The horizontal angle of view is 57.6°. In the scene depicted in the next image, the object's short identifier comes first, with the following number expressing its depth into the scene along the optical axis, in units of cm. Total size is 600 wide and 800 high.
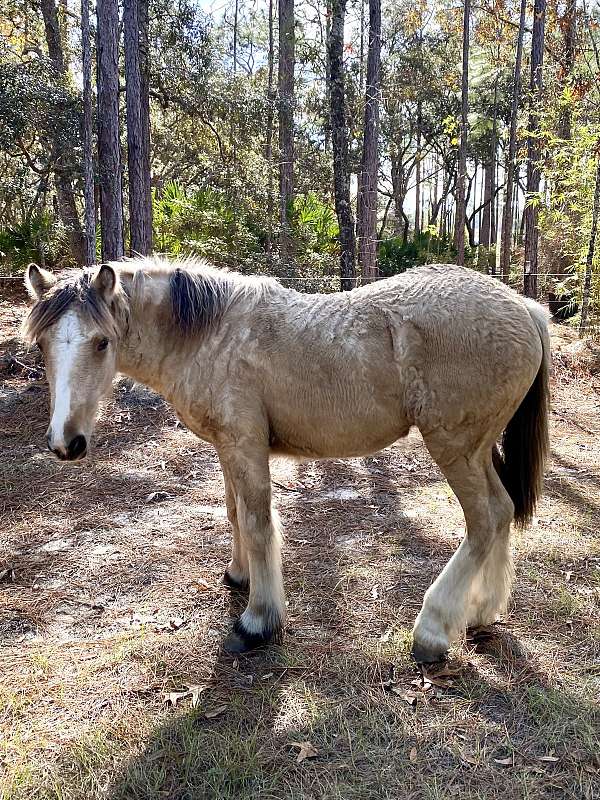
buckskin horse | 244
